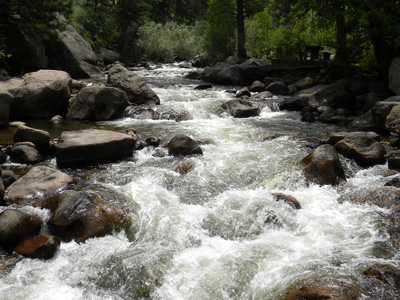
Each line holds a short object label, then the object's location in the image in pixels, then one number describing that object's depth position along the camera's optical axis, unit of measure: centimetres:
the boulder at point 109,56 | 2459
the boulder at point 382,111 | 932
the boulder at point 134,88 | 1259
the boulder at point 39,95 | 1028
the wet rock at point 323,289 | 351
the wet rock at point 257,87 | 1587
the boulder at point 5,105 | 914
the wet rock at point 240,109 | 1196
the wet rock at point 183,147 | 804
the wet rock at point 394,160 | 717
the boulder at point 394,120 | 816
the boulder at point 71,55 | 1653
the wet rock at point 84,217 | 505
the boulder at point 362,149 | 756
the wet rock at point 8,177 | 615
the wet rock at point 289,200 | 583
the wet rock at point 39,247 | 454
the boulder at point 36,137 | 778
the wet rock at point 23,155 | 728
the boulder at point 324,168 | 670
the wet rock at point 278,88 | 1546
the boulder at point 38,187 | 566
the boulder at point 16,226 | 465
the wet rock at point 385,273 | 388
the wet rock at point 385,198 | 568
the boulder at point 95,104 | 1074
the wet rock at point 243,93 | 1473
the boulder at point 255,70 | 1758
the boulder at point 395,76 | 1126
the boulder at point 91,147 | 720
